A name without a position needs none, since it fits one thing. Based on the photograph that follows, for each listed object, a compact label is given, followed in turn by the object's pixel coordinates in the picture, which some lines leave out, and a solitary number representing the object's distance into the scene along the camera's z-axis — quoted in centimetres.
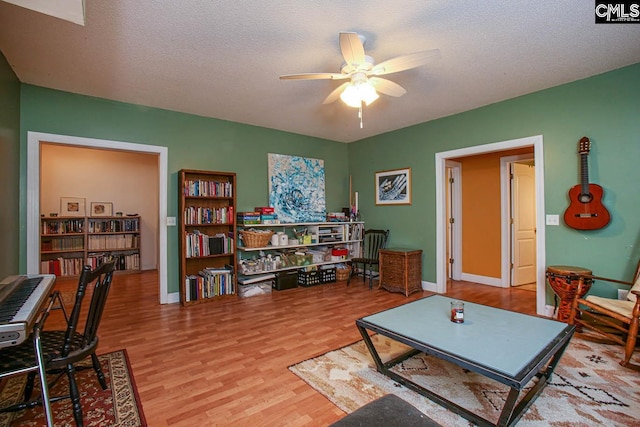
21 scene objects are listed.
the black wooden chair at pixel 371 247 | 477
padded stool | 109
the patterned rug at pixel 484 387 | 169
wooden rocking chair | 219
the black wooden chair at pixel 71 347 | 151
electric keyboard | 123
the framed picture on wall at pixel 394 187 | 479
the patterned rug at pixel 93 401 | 166
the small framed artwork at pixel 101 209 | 586
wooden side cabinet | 423
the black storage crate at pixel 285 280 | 449
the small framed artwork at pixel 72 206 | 557
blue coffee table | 151
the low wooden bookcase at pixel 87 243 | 531
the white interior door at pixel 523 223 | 477
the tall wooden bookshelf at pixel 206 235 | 382
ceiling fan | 205
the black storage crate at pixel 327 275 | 486
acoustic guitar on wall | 295
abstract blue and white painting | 484
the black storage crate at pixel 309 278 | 470
